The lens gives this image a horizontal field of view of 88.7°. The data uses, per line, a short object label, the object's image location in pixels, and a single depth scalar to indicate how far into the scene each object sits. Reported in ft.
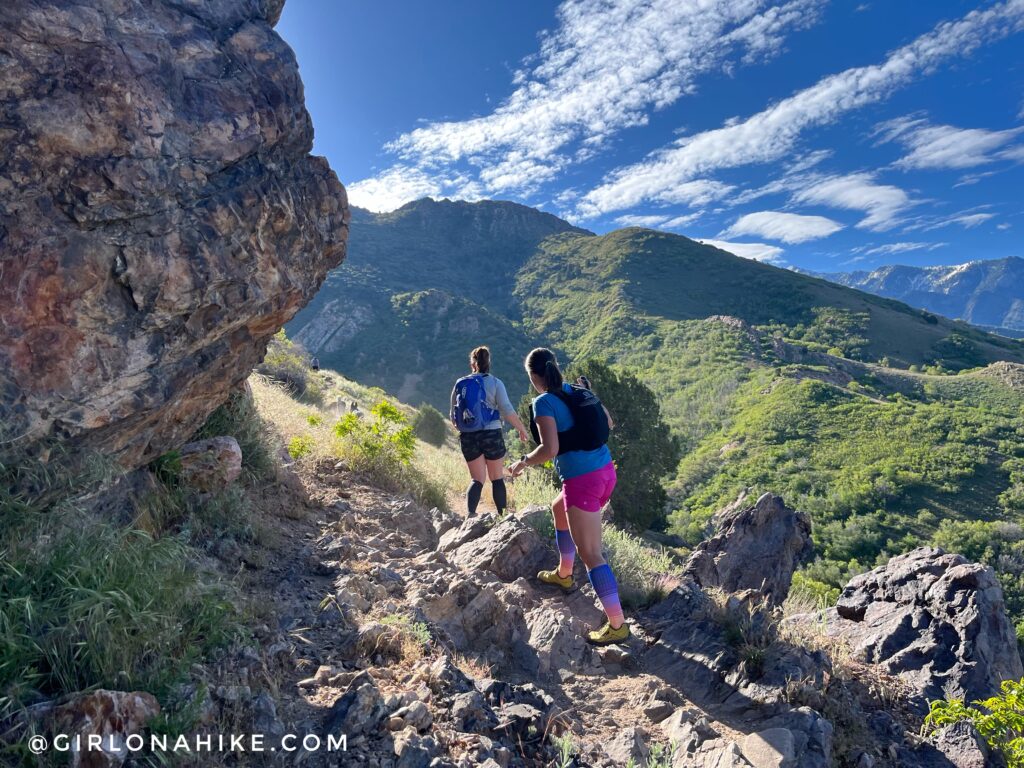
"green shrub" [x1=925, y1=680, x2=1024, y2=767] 9.33
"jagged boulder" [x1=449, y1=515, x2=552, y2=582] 15.35
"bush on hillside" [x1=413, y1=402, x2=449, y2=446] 76.94
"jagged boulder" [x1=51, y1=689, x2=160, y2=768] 5.54
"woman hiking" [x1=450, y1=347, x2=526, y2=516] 18.02
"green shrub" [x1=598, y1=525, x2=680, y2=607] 14.69
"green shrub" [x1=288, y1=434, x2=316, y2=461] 19.16
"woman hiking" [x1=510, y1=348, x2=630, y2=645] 11.99
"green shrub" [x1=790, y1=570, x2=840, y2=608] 17.58
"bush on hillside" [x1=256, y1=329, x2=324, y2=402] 43.80
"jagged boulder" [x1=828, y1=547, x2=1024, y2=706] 12.38
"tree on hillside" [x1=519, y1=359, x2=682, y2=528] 59.93
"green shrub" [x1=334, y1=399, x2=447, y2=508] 20.80
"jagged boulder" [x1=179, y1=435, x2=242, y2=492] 12.48
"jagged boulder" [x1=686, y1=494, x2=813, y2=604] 19.39
